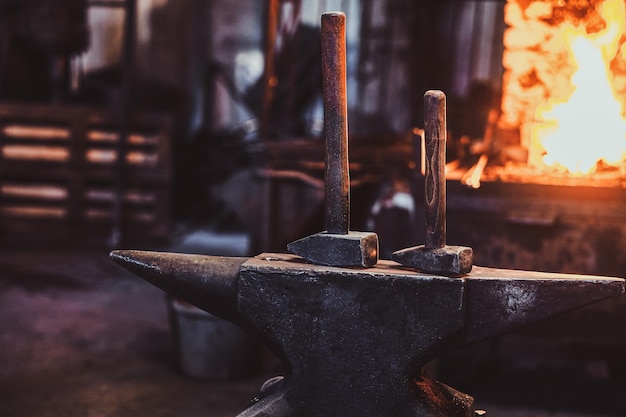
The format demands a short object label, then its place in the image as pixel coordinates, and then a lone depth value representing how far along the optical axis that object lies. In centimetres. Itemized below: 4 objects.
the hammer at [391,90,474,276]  186
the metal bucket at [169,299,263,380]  401
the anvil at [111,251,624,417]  183
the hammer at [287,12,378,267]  191
